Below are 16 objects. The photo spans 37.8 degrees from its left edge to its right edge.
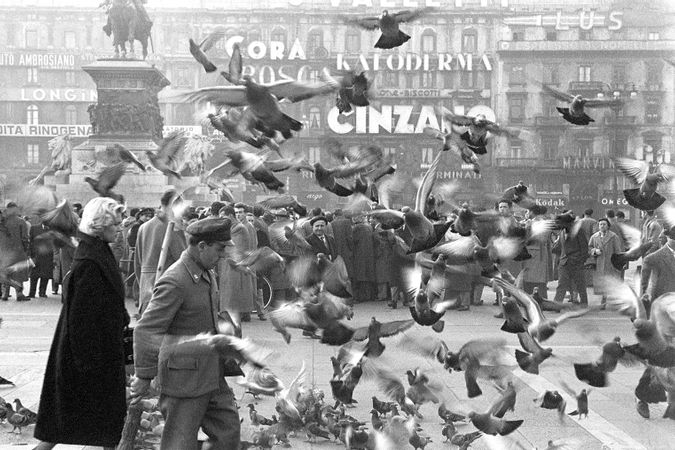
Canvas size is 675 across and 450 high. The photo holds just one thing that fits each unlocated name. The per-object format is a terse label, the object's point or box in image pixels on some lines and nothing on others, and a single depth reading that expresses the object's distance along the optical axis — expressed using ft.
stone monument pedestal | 88.99
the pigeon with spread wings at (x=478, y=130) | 22.44
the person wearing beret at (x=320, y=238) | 34.68
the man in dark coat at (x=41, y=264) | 57.41
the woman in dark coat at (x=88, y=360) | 16.56
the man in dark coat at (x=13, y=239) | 54.54
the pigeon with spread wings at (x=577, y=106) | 22.00
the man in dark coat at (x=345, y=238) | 57.21
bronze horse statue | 89.66
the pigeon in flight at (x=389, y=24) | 19.89
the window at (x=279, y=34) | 232.32
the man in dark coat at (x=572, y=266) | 54.03
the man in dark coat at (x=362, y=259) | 57.16
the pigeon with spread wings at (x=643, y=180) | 22.25
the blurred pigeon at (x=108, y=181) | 25.38
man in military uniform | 16.02
